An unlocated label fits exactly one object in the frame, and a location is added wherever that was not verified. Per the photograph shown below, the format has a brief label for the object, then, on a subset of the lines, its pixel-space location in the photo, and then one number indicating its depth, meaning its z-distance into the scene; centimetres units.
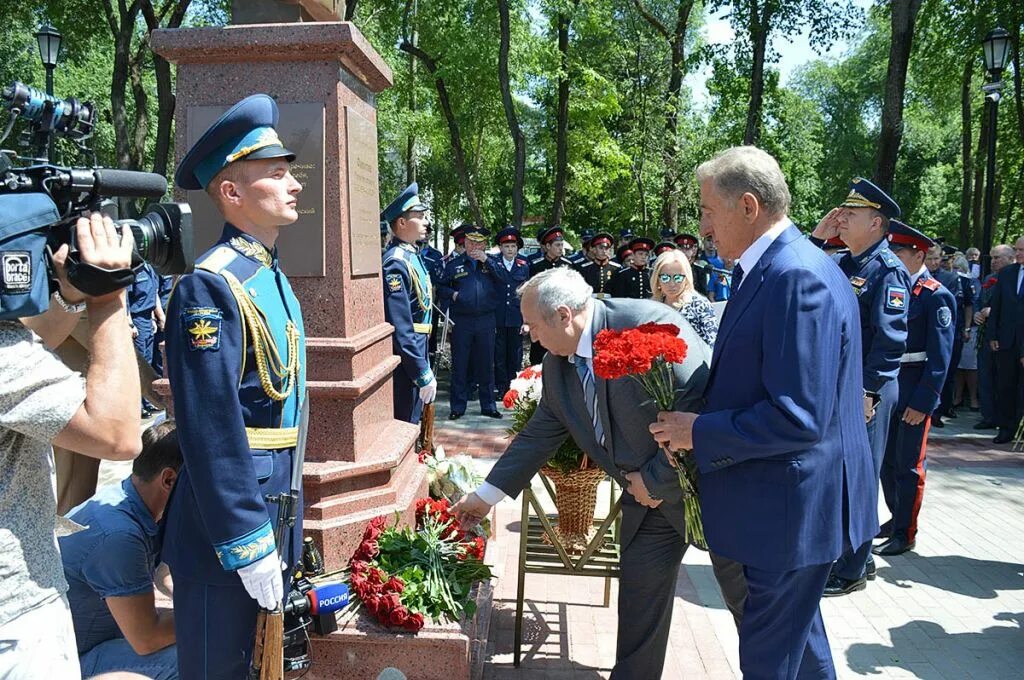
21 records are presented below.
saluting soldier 477
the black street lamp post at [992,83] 1264
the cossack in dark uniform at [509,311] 1127
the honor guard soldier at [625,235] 1705
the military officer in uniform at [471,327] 1020
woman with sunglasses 577
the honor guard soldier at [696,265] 1310
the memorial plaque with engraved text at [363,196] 380
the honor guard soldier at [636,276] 1162
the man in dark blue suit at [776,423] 251
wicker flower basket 399
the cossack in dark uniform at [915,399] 542
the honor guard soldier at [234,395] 234
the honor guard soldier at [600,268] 1216
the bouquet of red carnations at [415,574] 341
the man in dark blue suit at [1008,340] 905
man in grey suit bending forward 329
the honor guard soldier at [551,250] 1228
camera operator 166
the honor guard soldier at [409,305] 541
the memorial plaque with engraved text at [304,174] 358
